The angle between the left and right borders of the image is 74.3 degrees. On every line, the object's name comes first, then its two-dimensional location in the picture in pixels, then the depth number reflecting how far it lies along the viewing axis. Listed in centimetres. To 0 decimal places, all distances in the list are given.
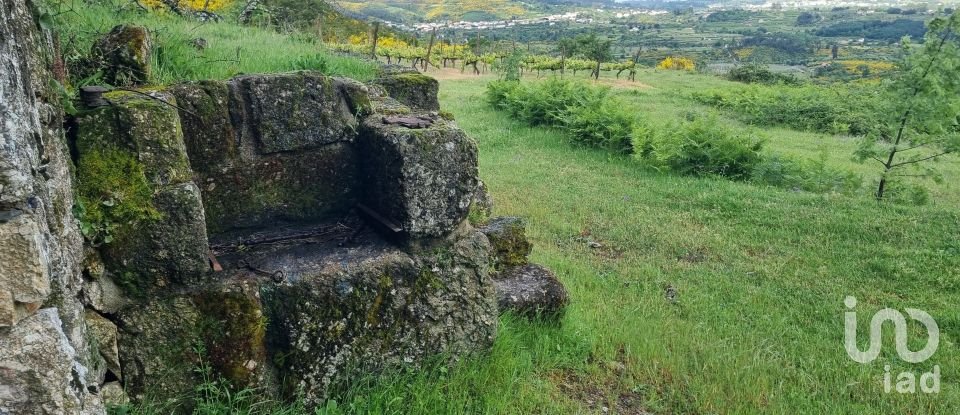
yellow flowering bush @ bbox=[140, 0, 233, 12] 1018
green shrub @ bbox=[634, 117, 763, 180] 1197
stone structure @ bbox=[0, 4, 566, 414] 219
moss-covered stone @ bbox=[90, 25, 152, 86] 354
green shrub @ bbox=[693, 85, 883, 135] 2165
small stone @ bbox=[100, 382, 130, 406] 289
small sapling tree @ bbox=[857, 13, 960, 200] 923
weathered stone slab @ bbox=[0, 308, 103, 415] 205
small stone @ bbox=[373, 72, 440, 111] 535
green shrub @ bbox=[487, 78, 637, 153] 1411
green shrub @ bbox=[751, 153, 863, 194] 1103
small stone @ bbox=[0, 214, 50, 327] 199
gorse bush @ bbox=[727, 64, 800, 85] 3778
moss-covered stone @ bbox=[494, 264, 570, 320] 480
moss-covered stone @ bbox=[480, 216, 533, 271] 524
